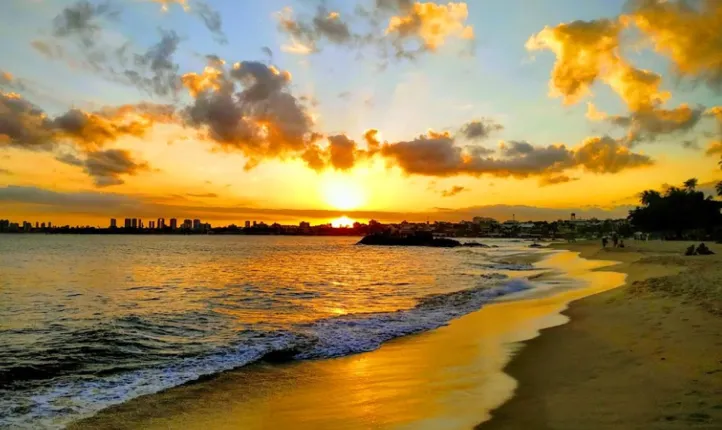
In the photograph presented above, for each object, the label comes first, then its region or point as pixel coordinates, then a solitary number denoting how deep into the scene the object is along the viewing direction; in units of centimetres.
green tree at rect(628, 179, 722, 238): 9612
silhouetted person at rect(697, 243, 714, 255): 4178
